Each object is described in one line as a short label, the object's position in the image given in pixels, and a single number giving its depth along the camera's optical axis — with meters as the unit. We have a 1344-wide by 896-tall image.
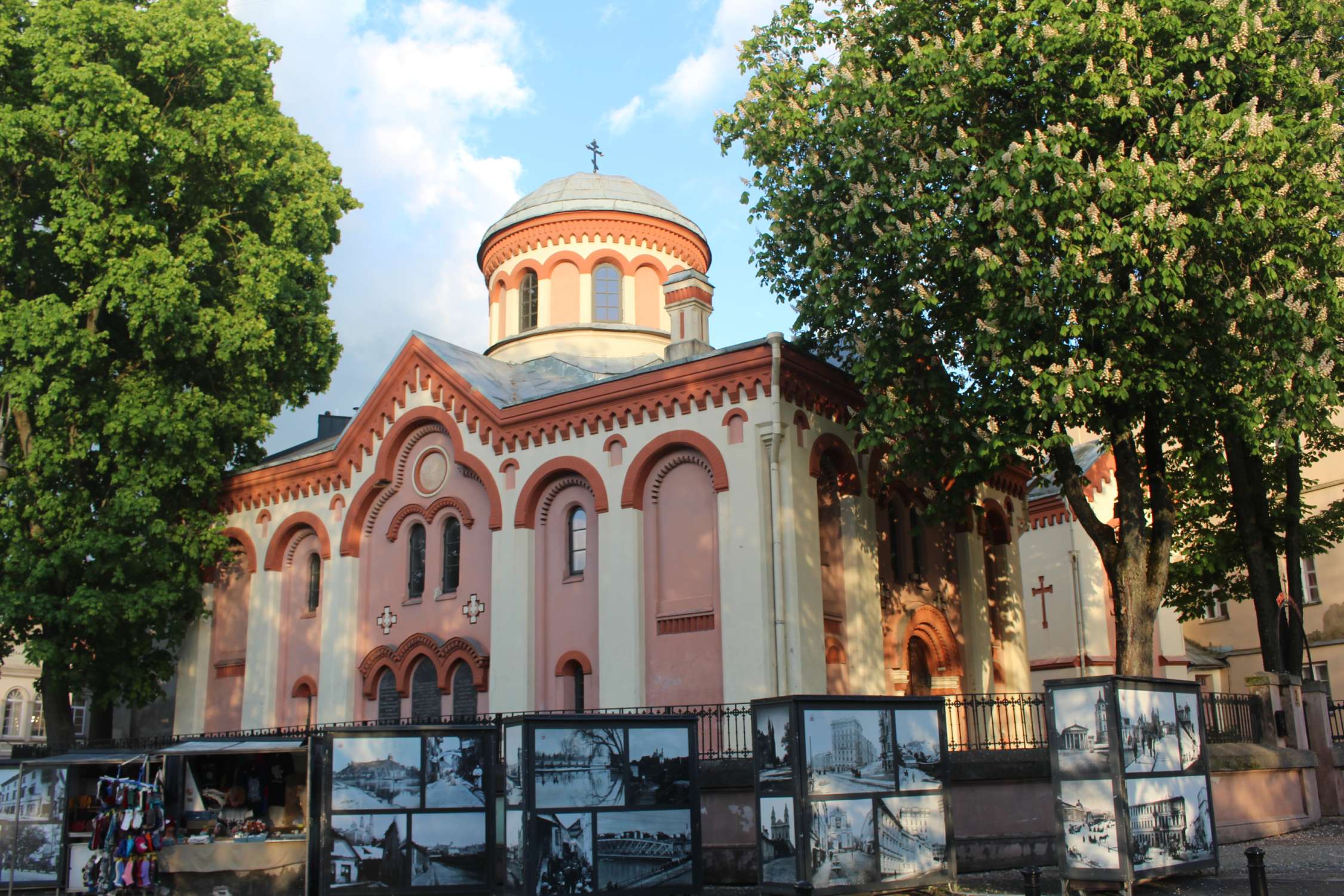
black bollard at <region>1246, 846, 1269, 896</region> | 10.19
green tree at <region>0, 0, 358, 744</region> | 22.88
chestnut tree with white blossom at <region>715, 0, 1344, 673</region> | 15.02
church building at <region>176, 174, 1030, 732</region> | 19.75
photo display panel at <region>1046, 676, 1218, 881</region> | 12.27
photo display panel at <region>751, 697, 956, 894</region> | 12.20
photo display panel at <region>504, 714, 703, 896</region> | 12.38
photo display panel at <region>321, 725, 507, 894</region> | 13.34
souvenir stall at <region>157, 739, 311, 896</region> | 13.83
